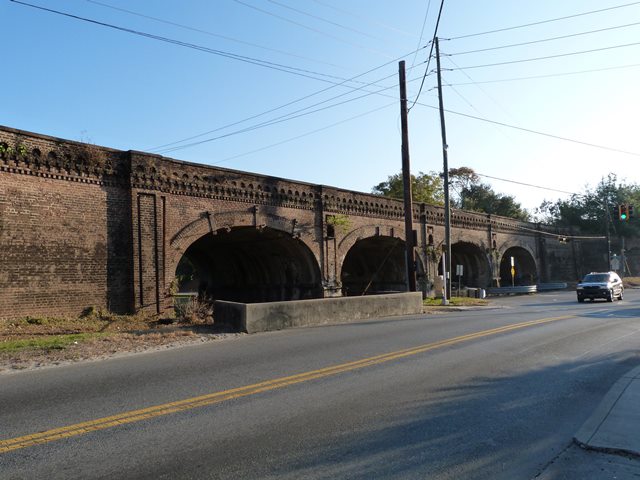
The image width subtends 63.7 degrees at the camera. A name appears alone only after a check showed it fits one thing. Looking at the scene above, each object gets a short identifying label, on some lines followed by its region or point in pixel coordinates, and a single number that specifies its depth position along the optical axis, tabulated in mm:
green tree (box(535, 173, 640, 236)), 60688
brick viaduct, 15258
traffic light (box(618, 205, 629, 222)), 32956
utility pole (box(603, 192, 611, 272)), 49975
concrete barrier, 13742
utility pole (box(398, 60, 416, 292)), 22453
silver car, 26641
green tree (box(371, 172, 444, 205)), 56844
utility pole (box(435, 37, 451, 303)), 26984
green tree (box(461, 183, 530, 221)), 72875
